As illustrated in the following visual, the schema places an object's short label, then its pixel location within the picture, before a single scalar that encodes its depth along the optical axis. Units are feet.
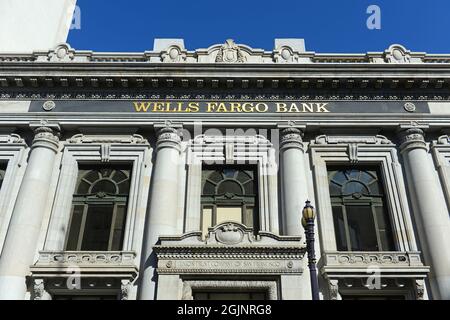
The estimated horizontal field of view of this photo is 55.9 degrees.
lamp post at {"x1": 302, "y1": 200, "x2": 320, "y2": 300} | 35.68
